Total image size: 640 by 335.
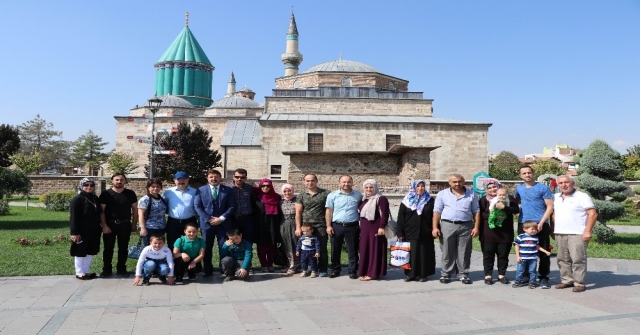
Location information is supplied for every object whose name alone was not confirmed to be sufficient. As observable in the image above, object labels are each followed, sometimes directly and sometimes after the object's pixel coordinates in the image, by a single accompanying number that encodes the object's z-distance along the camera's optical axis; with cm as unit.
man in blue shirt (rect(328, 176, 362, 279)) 630
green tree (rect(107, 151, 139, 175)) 2836
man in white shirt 556
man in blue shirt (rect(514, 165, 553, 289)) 580
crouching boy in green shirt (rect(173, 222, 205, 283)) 588
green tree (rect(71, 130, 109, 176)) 5097
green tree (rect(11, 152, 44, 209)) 3039
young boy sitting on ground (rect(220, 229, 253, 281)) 605
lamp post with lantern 1434
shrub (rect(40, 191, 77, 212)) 2139
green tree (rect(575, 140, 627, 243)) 1109
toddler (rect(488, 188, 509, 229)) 582
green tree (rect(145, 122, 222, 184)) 2591
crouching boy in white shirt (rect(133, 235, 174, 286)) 568
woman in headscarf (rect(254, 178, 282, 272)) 654
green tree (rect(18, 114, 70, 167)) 5400
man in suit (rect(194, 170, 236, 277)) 621
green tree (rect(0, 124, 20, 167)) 1497
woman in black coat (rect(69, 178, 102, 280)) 595
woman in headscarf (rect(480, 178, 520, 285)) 595
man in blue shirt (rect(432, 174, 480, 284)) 605
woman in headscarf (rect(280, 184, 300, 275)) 657
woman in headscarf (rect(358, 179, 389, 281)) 619
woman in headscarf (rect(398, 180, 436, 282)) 617
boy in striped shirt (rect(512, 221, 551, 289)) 575
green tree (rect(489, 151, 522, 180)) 4238
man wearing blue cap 614
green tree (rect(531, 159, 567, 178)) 4369
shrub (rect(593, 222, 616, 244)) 1090
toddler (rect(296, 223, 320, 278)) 634
